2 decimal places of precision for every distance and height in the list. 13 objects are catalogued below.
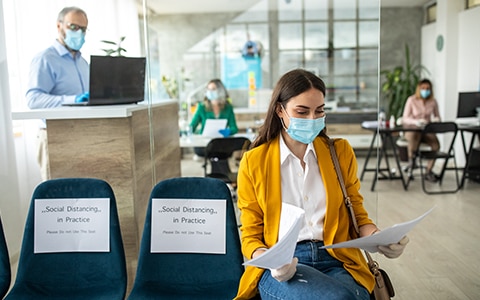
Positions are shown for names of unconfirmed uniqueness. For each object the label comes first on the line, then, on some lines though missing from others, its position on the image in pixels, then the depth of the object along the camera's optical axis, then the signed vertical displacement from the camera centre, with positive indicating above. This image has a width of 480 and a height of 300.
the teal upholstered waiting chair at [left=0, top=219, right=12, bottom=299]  2.28 -0.82
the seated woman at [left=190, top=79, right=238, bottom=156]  4.81 -0.30
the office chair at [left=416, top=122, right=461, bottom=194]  6.14 -0.98
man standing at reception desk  3.15 +0.09
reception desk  2.67 -0.35
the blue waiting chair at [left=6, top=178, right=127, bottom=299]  2.28 -0.81
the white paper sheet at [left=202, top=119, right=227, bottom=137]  4.70 -0.43
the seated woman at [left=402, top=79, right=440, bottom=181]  6.97 -0.55
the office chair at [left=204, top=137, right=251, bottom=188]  4.25 -0.59
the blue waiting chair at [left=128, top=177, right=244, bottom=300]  2.23 -0.80
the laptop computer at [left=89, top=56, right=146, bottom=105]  2.89 +0.02
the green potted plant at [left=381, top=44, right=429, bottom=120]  8.62 -0.15
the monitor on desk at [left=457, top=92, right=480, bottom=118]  6.31 -0.36
